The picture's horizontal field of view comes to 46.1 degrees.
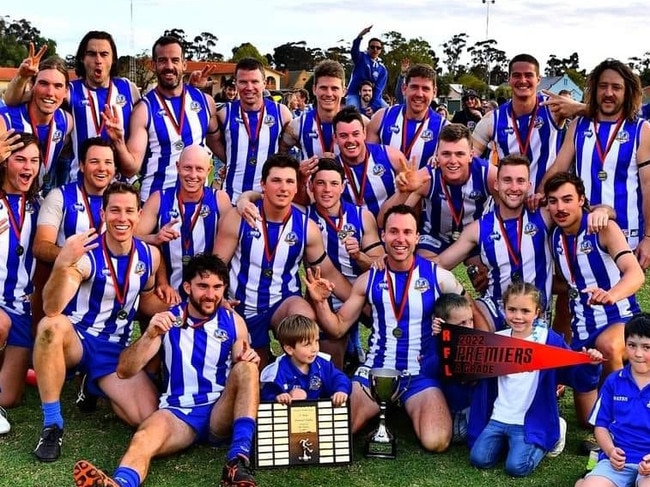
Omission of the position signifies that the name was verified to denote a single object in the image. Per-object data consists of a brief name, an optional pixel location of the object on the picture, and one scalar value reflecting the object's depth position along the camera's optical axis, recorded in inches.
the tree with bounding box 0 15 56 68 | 2561.5
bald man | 196.4
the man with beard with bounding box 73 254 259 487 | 155.3
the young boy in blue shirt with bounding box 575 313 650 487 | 137.3
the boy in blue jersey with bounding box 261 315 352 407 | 165.2
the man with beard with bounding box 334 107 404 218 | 215.2
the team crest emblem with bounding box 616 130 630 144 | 196.1
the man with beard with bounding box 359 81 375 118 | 506.6
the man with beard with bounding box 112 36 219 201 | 221.6
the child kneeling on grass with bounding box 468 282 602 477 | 157.2
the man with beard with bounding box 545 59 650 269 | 195.3
